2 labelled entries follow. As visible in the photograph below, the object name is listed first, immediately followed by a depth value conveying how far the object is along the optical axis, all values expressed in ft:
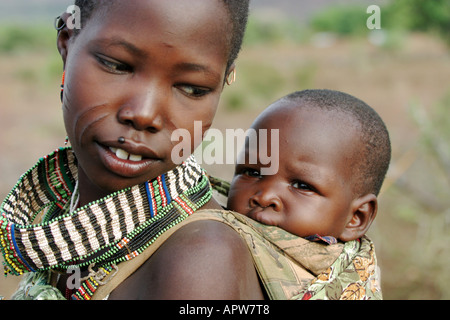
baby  3.09
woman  2.58
